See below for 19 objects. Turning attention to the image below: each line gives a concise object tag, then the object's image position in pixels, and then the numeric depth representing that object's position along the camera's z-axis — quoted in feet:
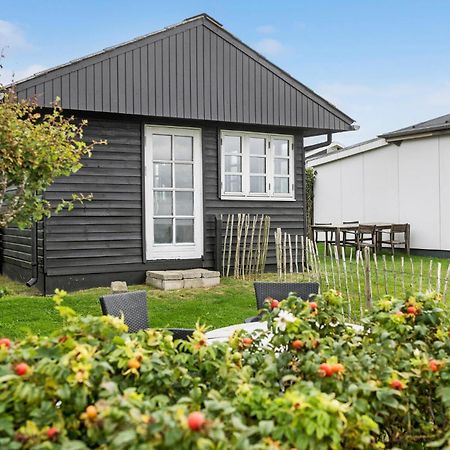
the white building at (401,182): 46.91
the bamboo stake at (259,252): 33.24
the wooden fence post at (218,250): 32.73
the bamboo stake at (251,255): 32.80
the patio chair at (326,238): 46.04
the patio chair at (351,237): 47.23
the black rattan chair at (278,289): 15.70
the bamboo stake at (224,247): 32.71
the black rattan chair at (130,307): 13.35
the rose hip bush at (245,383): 4.79
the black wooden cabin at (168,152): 29.17
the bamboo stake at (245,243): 32.30
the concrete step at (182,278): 28.84
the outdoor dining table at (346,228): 44.09
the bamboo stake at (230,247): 32.04
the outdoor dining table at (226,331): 12.27
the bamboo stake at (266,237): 33.37
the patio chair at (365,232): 45.21
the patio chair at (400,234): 46.91
